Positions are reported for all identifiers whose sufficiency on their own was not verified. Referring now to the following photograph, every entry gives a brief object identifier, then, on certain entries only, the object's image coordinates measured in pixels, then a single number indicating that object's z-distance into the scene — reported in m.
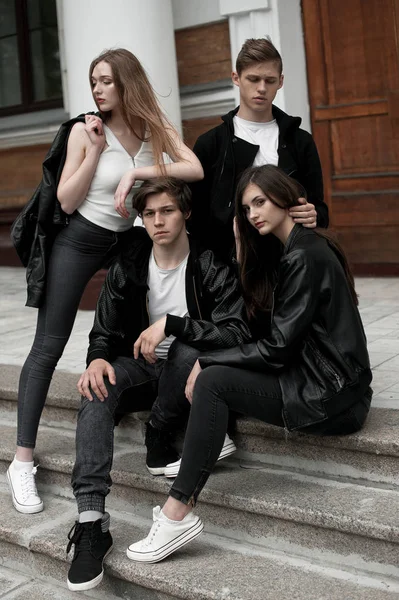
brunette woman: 3.17
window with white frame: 8.72
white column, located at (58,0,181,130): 6.35
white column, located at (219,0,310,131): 6.48
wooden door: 6.38
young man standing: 3.70
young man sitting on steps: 3.34
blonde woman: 3.50
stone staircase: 3.06
